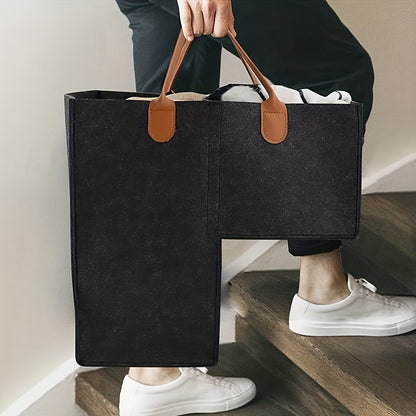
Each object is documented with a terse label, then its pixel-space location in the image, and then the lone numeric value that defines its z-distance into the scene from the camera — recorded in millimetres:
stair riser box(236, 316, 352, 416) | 2218
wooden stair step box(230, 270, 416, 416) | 1978
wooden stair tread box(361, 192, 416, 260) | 2497
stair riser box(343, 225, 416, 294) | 2419
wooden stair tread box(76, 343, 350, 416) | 2236
